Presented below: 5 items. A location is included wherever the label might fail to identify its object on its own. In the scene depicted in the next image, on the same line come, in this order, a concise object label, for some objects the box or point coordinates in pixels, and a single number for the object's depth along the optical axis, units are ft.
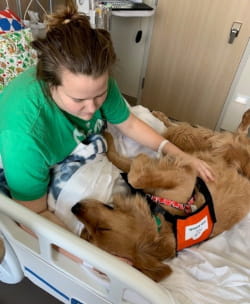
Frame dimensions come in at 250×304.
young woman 2.65
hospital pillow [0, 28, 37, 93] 4.34
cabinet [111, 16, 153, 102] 7.97
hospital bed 2.23
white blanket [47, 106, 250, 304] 3.16
